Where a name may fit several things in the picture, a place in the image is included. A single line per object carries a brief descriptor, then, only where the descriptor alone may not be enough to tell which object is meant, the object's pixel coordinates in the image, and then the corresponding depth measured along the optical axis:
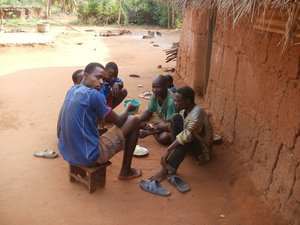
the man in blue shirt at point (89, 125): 3.11
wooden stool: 3.29
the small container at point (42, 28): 15.56
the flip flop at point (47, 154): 4.12
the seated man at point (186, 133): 3.55
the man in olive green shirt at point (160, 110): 4.24
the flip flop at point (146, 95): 6.80
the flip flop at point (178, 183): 3.48
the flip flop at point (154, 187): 3.41
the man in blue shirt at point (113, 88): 4.76
